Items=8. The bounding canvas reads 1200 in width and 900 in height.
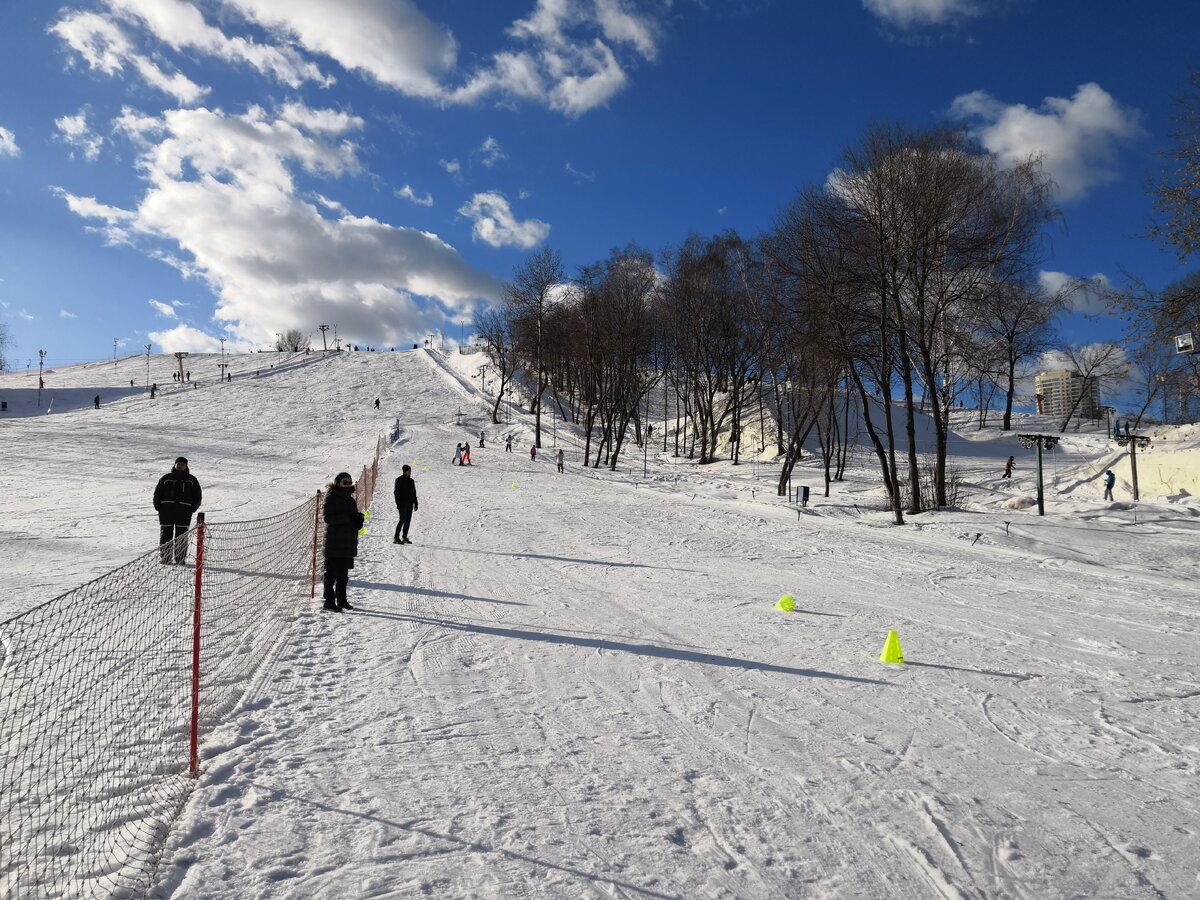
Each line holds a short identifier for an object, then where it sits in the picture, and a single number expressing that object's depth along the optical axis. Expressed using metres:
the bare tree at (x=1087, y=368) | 52.88
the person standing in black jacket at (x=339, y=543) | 9.08
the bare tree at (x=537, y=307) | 44.00
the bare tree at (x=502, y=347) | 55.74
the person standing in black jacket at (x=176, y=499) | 11.76
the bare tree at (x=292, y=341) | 129.25
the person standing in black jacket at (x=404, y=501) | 14.89
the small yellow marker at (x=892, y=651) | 7.32
